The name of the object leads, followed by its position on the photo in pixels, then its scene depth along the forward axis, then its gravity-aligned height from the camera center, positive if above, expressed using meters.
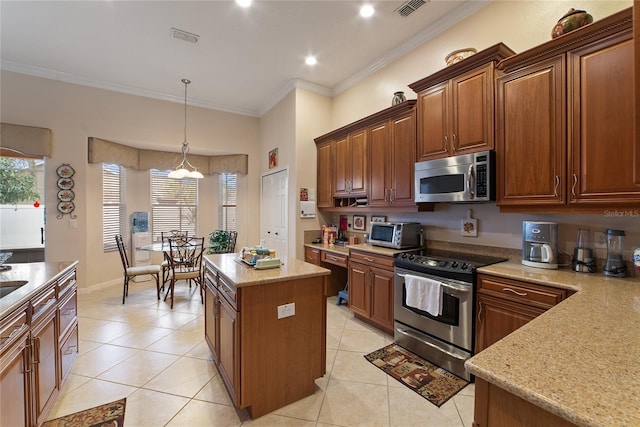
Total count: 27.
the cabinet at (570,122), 1.74 +0.64
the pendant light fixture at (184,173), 4.17 +0.61
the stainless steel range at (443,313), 2.25 -0.89
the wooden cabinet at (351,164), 3.76 +0.68
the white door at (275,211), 4.73 +0.03
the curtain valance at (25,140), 3.80 +1.02
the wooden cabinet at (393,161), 3.10 +0.61
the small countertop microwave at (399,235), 3.14 -0.26
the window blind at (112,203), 4.88 +0.18
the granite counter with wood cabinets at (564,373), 0.65 -0.44
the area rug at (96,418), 1.78 -1.34
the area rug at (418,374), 2.09 -1.34
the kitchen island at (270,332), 1.79 -0.82
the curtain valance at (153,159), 4.49 +1.02
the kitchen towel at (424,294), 2.40 -0.72
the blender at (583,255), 2.03 -0.31
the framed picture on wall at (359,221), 4.13 -0.13
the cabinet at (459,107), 2.37 +0.98
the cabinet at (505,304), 1.85 -0.65
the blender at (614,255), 1.91 -0.29
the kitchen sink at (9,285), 1.70 -0.44
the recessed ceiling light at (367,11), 2.83 +2.09
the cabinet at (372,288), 2.97 -0.85
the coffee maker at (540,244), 2.15 -0.24
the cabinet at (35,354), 1.28 -0.78
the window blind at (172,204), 5.59 +0.19
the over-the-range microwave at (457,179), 2.35 +0.31
